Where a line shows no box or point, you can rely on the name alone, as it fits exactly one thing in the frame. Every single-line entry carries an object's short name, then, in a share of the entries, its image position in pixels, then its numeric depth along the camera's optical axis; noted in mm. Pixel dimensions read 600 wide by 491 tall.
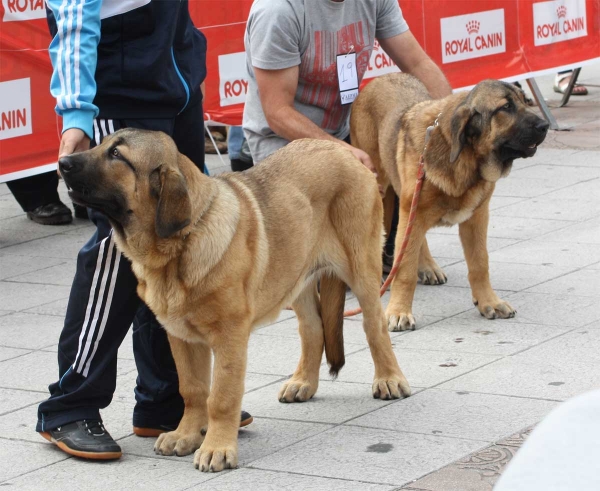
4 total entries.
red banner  13484
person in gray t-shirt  9378
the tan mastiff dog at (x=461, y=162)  9481
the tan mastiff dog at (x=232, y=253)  6213
